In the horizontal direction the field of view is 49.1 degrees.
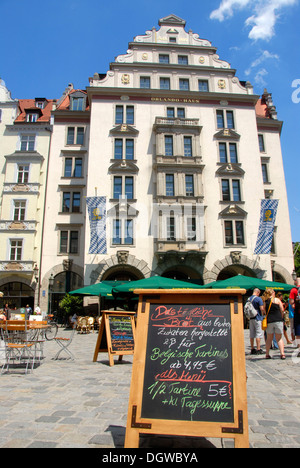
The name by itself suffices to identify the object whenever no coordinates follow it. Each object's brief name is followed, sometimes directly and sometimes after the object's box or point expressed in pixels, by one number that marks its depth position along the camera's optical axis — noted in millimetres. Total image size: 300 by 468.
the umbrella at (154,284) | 14734
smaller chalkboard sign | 8426
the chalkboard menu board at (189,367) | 3012
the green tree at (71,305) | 23075
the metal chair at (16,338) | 7634
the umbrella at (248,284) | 14548
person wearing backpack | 9391
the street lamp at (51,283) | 25162
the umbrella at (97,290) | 17689
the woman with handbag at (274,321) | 8656
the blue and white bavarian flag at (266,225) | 24062
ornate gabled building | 24609
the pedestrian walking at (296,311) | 8328
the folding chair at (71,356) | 9106
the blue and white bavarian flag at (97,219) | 23359
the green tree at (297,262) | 41716
